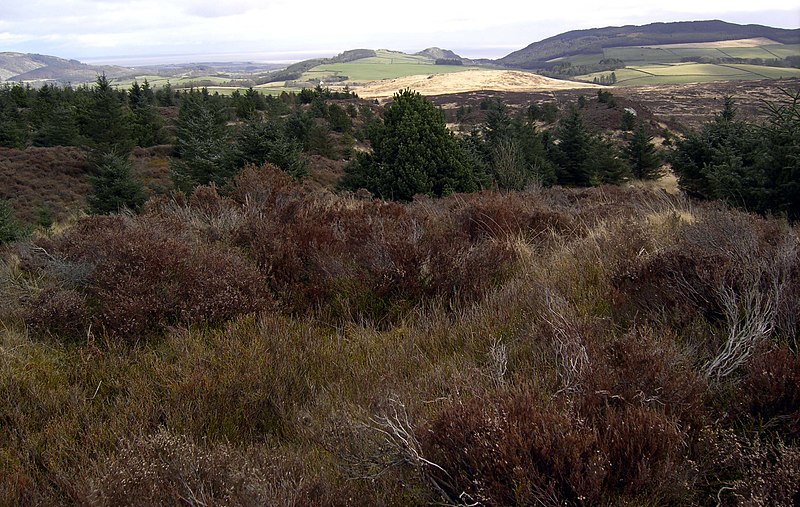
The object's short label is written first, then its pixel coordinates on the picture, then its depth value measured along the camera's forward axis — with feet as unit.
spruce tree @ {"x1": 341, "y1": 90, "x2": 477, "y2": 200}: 37.96
